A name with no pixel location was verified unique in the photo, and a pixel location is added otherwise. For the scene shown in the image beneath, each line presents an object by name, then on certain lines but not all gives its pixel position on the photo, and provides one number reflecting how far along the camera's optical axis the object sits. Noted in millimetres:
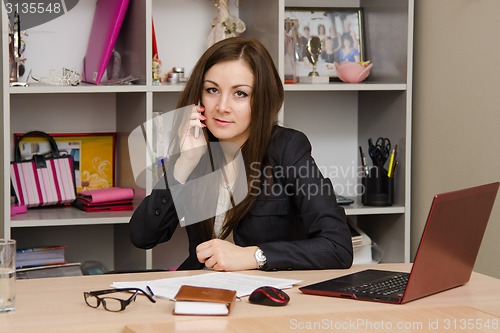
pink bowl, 3215
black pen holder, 3209
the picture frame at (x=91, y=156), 3211
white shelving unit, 3035
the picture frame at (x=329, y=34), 3308
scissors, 3273
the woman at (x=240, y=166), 2295
